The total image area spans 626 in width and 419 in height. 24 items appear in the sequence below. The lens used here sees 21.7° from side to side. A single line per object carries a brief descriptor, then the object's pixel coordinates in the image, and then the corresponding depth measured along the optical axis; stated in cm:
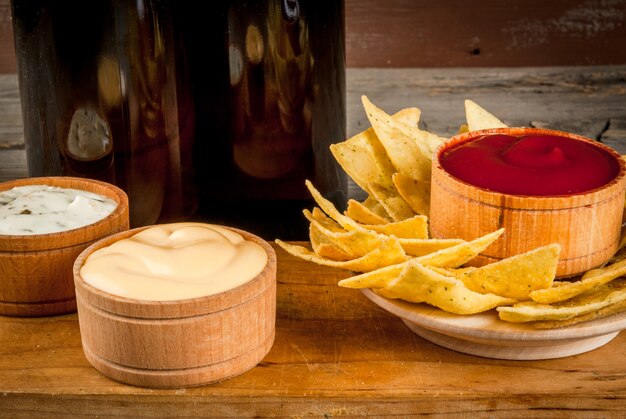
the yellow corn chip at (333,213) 60
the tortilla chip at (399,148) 64
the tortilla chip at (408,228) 59
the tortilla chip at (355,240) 58
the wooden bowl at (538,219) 58
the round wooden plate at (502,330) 56
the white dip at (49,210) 61
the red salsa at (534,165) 58
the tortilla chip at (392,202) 64
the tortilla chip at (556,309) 55
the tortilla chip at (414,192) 63
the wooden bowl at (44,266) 60
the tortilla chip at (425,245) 58
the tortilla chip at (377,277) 56
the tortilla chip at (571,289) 56
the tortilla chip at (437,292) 55
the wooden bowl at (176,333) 55
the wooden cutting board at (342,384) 57
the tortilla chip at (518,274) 56
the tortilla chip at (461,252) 57
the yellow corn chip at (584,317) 56
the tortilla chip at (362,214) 63
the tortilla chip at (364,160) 65
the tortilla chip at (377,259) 57
